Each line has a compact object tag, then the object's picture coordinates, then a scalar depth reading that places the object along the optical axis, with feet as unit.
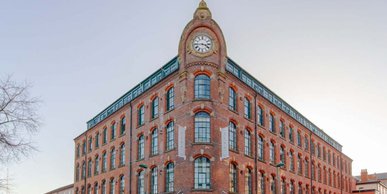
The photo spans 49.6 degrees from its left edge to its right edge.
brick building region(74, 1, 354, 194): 93.09
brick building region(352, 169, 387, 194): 221.05
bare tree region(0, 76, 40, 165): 42.57
